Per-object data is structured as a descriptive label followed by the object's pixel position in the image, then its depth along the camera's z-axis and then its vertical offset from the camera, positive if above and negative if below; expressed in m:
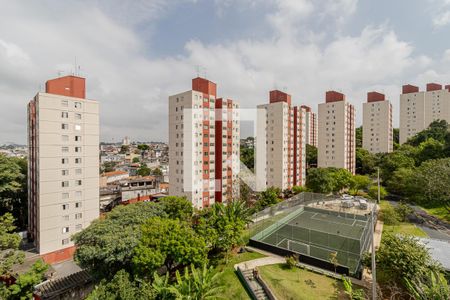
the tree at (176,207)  25.71 -7.12
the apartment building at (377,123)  70.06 +7.90
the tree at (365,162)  59.25 -4.11
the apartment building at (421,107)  76.62 +14.55
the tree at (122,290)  13.95 -9.28
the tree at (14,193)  29.73 -6.83
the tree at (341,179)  40.81 -5.95
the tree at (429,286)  10.08 -7.23
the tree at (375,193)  37.54 -7.79
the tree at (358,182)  41.44 -6.51
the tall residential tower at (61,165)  26.88 -2.16
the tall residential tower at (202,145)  37.38 +0.55
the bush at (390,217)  25.91 -8.26
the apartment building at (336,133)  55.72 +3.82
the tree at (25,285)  16.50 -10.54
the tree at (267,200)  35.00 -8.34
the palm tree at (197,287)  13.76 -9.02
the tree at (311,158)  69.97 -3.28
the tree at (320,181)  39.25 -6.04
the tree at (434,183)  26.47 -4.45
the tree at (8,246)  17.89 -8.97
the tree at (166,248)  15.46 -7.41
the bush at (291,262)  17.70 -9.24
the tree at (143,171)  67.52 -7.17
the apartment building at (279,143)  47.50 +1.10
